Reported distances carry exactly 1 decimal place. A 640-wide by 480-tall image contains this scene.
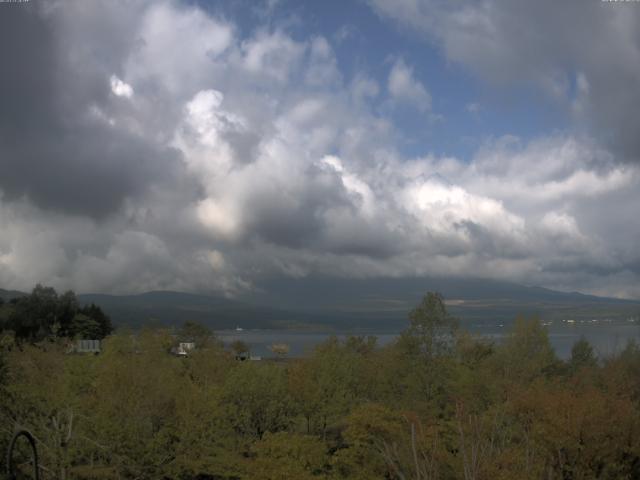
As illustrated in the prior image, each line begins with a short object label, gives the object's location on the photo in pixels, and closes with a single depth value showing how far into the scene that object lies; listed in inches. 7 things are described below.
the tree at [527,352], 2623.0
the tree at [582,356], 3102.9
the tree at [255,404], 1619.1
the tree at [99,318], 5054.1
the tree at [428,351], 1968.5
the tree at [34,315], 4574.3
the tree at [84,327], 4812.5
